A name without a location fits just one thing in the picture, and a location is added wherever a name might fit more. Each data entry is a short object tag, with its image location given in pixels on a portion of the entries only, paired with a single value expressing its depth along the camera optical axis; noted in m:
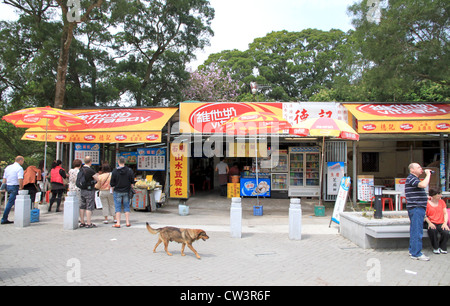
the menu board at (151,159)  12.89
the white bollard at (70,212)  8.05
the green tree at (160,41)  23.00
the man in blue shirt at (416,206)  5.70
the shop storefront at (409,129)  11.07
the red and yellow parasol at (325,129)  8.59
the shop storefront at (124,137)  11.41
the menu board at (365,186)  11.84
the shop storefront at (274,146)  11.98
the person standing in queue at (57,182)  10.29
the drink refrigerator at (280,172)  13.68
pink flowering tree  28.42
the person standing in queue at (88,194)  8.26
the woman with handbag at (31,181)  9.40
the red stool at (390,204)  10.56
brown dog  5.79
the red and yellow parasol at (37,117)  9.28
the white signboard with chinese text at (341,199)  8.31
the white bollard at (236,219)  7.46
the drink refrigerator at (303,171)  13.51
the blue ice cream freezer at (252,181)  13.50
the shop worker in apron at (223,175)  14.20
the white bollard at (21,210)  8.22
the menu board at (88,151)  13.06
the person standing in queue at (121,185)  8.08
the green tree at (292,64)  35.03
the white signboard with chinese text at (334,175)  12.53
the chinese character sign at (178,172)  12.61
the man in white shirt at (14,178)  8.76
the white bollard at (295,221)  7.38
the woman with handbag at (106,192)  8.39
